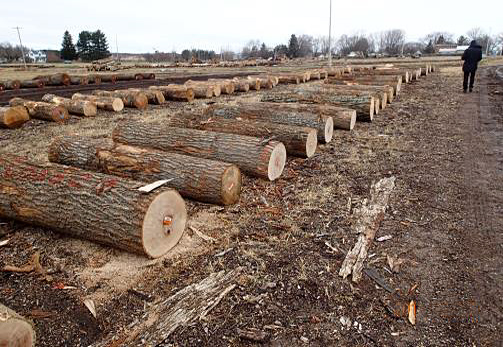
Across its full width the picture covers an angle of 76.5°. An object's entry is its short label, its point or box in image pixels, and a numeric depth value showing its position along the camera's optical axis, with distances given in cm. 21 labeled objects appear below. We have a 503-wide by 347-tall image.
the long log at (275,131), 627
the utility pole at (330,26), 3074
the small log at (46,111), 937
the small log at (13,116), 854
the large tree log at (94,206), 326
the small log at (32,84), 1734
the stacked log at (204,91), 1384
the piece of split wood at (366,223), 326
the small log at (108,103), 1102
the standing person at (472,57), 1234
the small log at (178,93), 1300
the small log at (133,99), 1166
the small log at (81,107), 1018
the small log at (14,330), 198
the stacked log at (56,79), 1798
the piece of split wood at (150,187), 332
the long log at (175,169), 439
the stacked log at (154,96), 1225
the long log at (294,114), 721
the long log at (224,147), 518
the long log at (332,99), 931
